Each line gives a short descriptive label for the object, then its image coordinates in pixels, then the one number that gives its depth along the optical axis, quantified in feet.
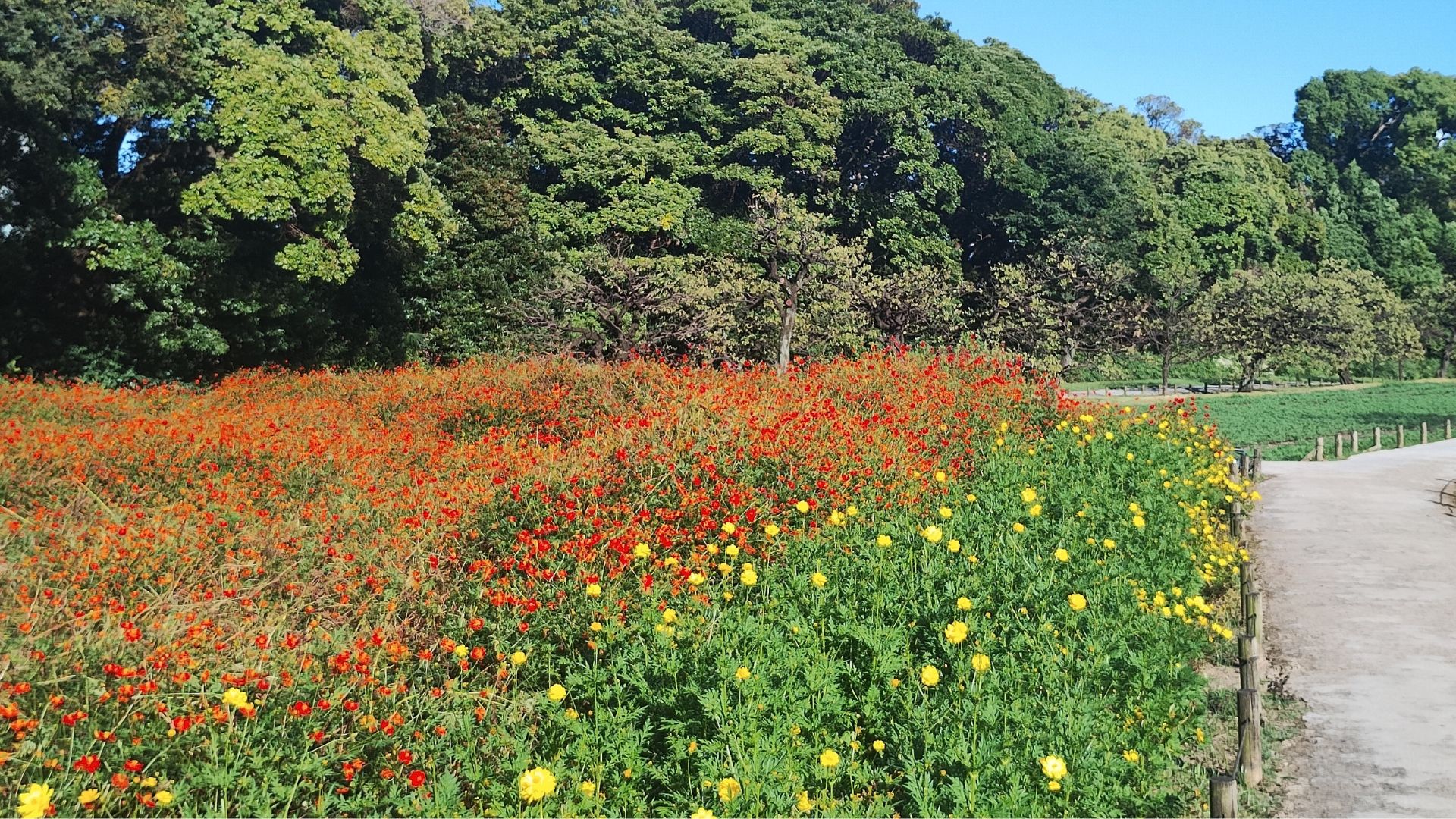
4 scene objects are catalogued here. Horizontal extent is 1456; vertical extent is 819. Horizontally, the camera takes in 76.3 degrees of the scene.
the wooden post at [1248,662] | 18.83
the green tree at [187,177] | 57.88
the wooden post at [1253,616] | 24.23
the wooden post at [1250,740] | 16.75
